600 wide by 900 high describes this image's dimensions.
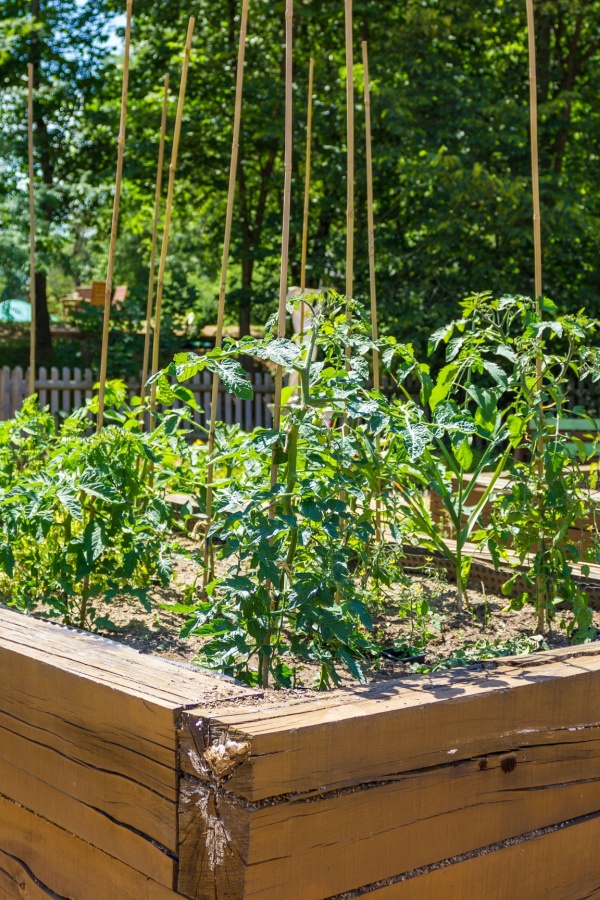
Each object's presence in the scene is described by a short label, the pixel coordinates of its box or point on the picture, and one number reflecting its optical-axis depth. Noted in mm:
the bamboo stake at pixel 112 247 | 2982
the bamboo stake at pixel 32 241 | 4164
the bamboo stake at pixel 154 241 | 3758
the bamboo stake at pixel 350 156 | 2776
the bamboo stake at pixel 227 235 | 2738
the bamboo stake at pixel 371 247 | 3180
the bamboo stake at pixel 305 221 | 3764
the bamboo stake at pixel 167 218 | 3206
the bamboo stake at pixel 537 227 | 2473
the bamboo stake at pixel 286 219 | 1979
